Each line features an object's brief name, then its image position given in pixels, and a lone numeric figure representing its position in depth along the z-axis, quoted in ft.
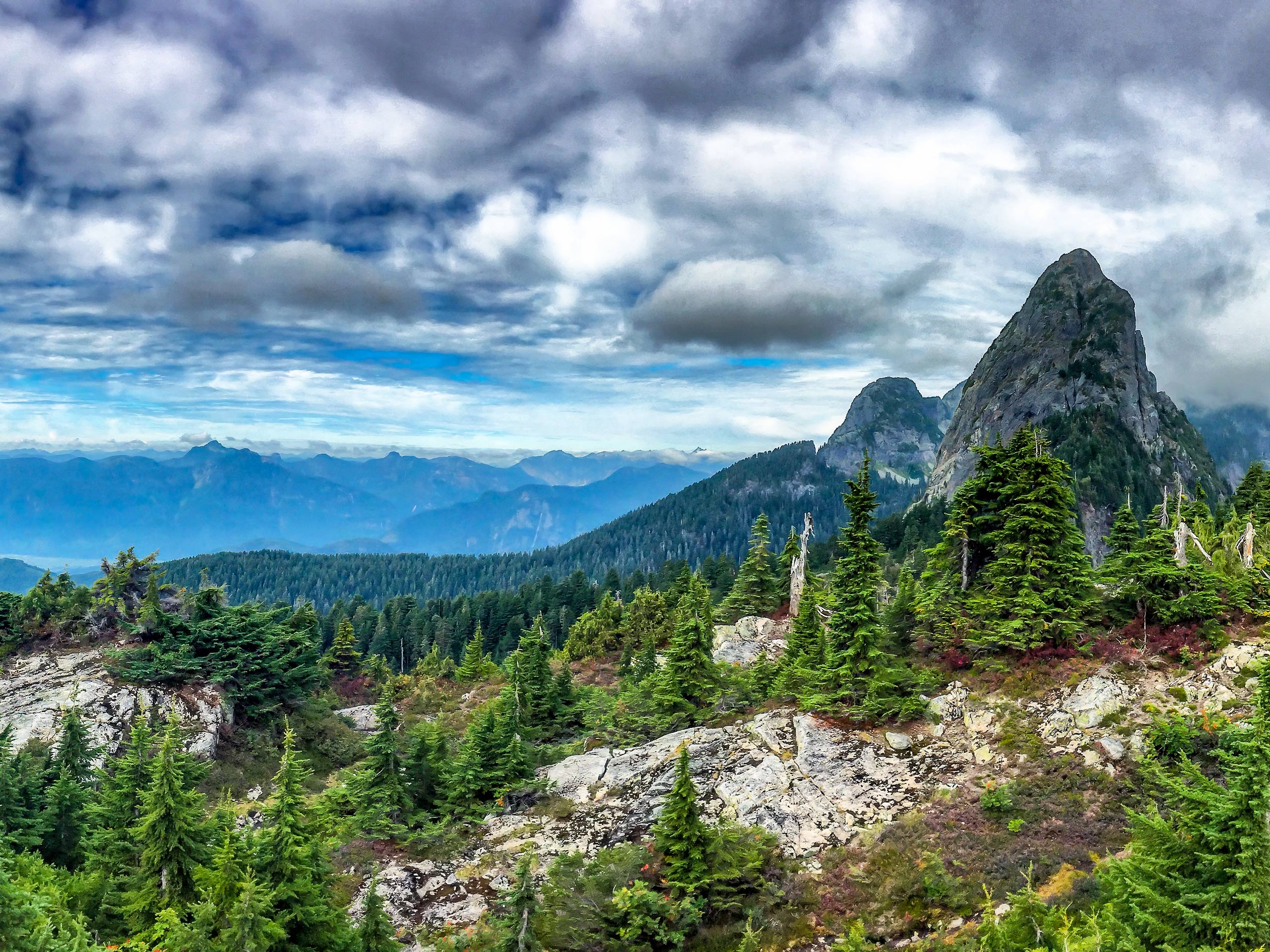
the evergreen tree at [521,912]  53.11
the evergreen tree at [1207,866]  36.14
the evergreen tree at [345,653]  251.80
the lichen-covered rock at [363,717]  184.24
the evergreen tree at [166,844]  59.93
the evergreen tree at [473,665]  209.67
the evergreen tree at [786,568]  172.14
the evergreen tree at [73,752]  99.14
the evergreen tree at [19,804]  82.58
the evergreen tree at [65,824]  88.22
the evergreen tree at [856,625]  91.09
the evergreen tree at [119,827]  63.57
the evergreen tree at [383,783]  95.04
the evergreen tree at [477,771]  102.27
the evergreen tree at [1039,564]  90.33
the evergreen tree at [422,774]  102.42
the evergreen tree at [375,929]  54.65
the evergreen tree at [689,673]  113.19
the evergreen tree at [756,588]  171.73
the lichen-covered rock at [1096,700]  79.71
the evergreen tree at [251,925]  47.24
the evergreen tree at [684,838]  62.59
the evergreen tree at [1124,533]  130.93
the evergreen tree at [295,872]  53.31
